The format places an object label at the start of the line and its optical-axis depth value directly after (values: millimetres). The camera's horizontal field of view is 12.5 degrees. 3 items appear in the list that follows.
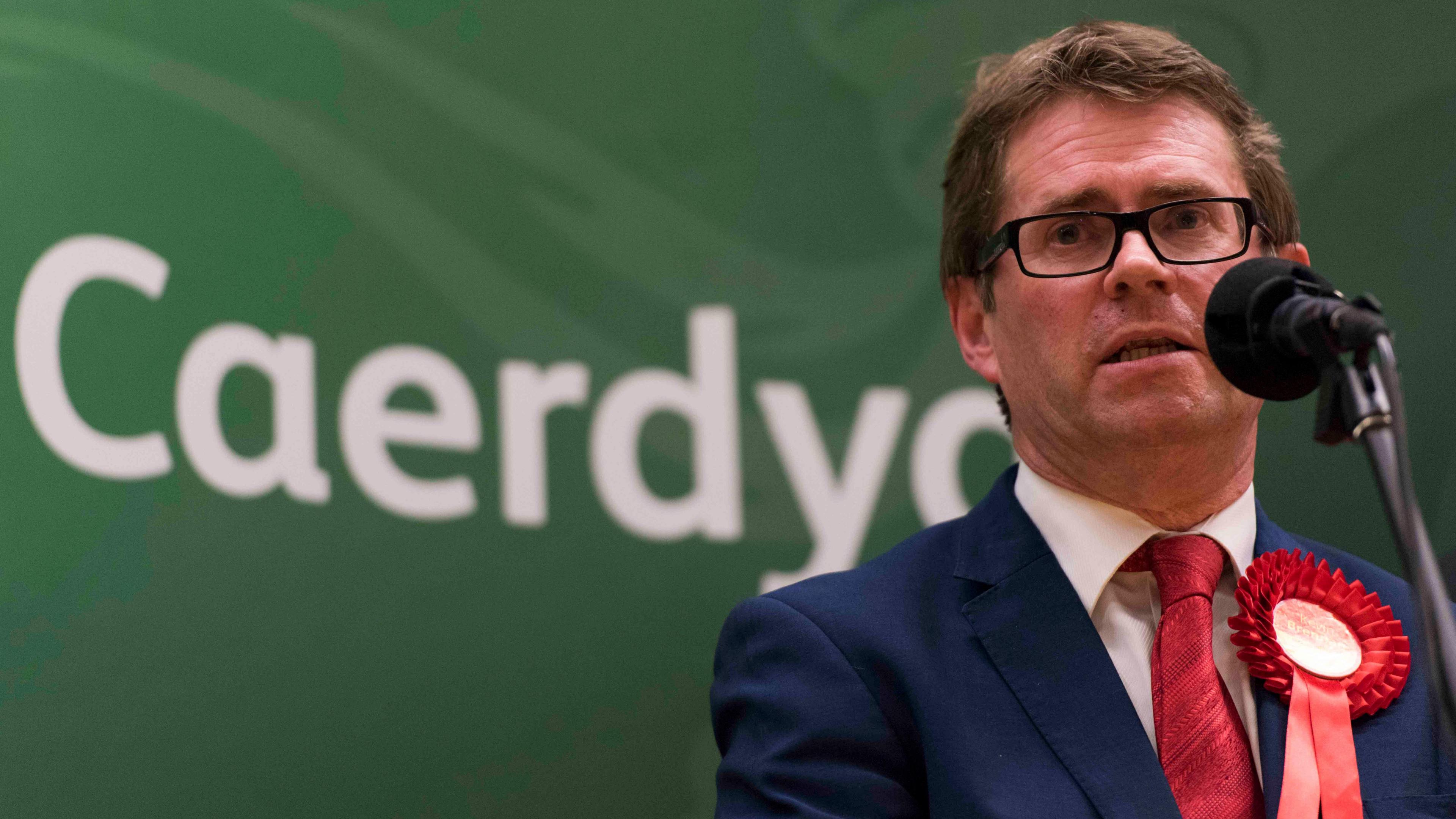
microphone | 2970
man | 3164
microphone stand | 2936
